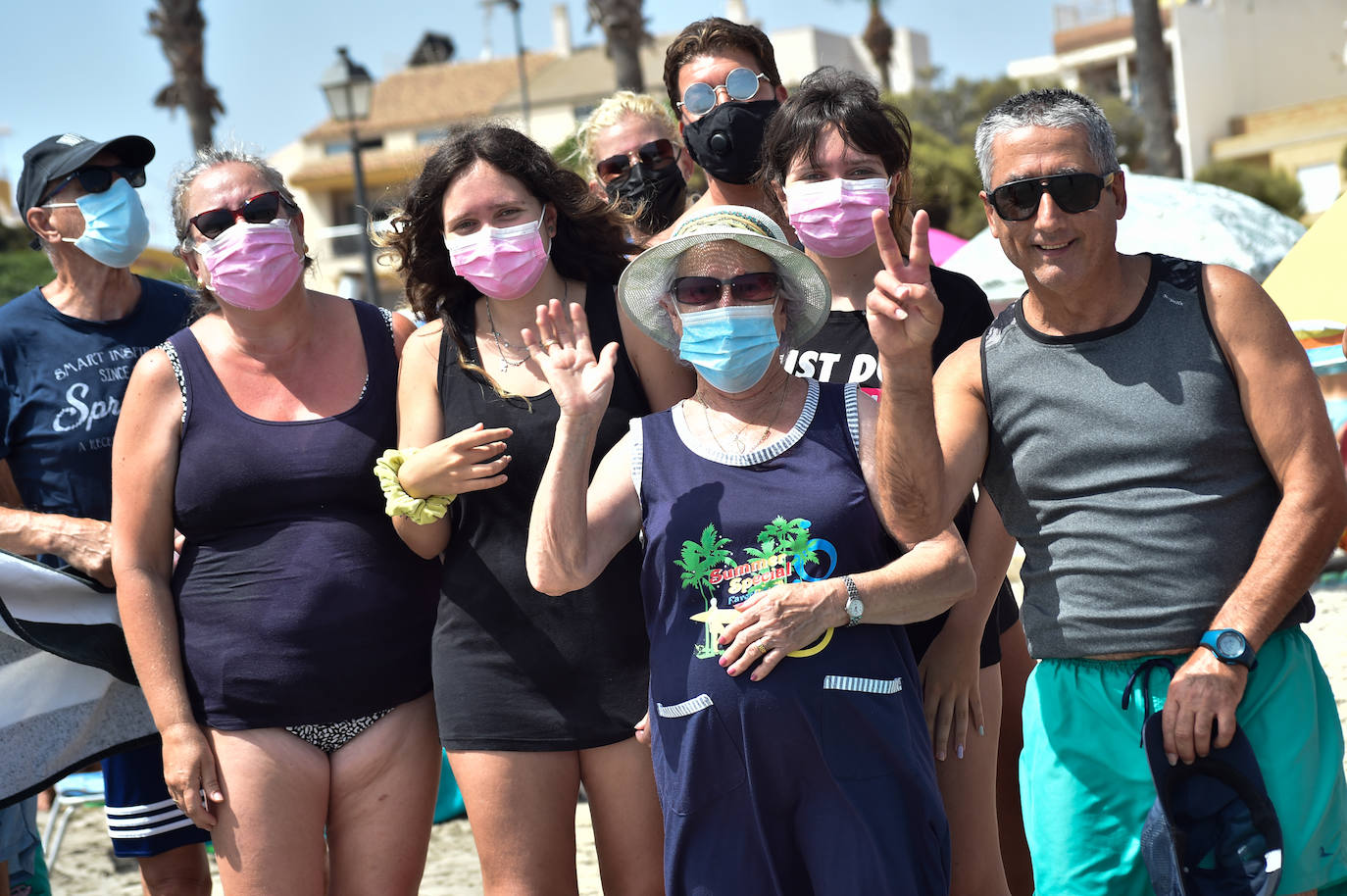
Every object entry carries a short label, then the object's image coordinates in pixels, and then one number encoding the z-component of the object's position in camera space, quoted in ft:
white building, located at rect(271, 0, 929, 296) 160.04
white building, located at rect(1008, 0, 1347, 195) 122.62
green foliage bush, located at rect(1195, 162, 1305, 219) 97.30
